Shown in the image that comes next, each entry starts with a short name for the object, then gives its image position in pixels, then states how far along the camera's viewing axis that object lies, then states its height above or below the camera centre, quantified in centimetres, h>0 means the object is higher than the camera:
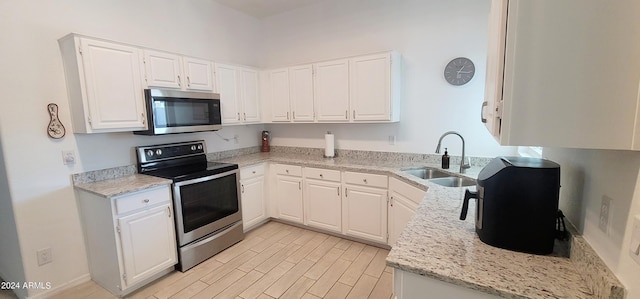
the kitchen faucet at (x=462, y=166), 256 -47
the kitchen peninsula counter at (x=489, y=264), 85 -56
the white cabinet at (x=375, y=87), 288 +36
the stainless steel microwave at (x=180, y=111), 250 +12
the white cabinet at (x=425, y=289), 95 -64
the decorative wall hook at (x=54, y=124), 220 +1
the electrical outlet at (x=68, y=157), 228 -27
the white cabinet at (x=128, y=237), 214 -96
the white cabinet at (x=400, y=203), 234 -80
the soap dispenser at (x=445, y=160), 273 -44
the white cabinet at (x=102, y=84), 213 +35
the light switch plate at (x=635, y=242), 69 -34
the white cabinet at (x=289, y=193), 338 -93
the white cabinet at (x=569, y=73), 74 +13
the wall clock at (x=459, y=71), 272 +49
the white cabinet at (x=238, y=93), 328 +38
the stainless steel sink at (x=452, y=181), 241 -60
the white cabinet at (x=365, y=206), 282 -95
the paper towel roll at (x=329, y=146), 350 -34
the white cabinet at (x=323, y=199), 311 -94
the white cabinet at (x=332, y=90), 315 +36
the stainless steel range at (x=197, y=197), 253 -76
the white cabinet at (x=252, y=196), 323 -93
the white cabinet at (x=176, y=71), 254 +54
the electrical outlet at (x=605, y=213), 85 -32
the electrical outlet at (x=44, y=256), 219 -108
